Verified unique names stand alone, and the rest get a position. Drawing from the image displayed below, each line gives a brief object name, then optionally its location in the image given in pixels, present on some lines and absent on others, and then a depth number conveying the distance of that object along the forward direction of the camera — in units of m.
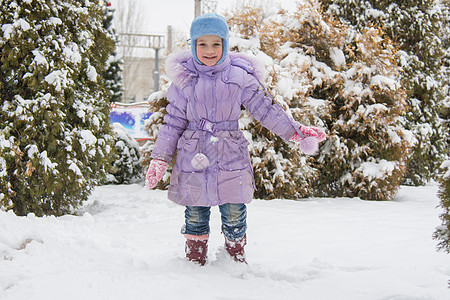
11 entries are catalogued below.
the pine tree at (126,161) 7.03
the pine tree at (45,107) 4.04
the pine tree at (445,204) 1.78
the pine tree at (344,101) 5.77
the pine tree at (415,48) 7.55
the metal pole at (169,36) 34.28
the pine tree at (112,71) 16.31
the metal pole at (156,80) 23.67
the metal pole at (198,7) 15.20
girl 2.63
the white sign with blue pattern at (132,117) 13.70
